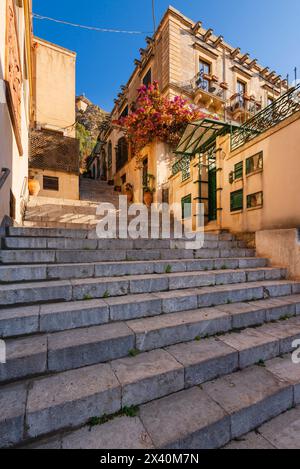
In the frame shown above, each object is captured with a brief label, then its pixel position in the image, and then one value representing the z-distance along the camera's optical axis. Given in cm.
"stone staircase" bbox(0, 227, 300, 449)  160
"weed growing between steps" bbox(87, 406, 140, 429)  165
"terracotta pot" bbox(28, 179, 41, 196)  921
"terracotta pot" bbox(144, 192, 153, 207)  1085
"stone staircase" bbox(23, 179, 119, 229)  598
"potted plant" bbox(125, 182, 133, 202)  1341
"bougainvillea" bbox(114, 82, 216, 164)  1020
